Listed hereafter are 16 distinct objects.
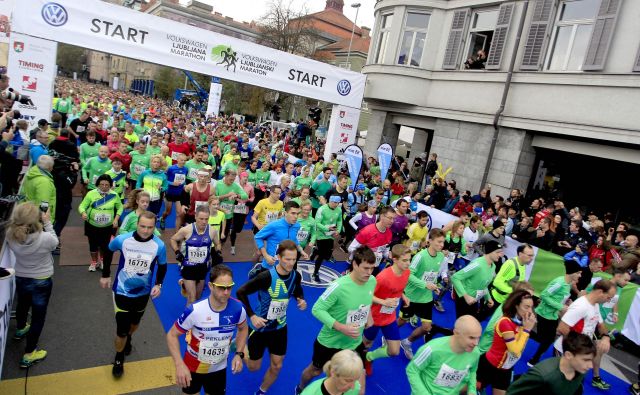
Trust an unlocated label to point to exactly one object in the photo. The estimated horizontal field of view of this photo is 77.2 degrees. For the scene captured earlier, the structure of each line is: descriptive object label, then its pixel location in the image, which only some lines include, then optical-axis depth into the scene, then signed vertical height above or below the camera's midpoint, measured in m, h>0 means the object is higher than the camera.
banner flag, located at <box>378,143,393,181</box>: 12.80 -0.22
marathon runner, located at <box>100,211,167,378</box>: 4.36 -1.85
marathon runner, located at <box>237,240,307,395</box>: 4.11 -1.79
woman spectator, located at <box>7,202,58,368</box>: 4.00 -1.81
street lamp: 36.59 +12.53
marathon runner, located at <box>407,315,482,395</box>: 3.32 -1.67
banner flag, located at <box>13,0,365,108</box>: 9.84 +1.80
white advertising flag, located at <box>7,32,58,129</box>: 9.73 +0.29
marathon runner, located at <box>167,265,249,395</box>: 3.37 -1.82
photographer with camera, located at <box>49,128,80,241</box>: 6.77 -1.57
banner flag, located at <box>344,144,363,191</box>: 12.55 -0.46
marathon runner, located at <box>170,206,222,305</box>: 5.44 -1.78
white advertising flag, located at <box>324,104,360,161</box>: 14.06 +0.47
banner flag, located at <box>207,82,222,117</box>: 24.11 +1.23
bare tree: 34.09 +8.71
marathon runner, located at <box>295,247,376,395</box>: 3.99 -1.66
